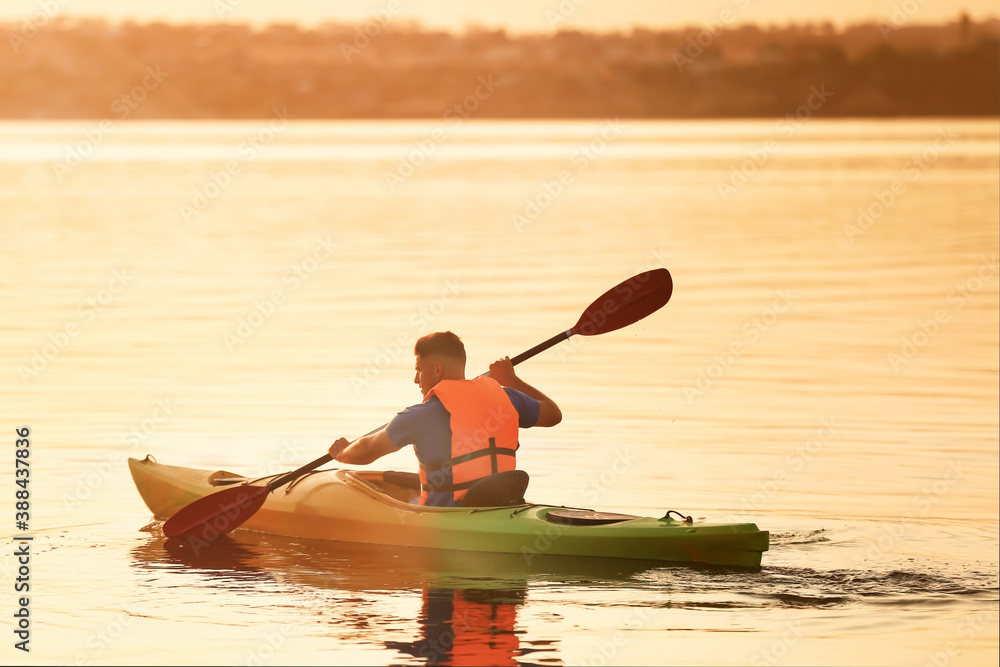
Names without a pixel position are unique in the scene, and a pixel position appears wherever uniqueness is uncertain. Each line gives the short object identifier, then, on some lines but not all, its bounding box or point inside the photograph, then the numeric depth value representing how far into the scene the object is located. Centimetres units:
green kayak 1762
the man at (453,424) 1775
